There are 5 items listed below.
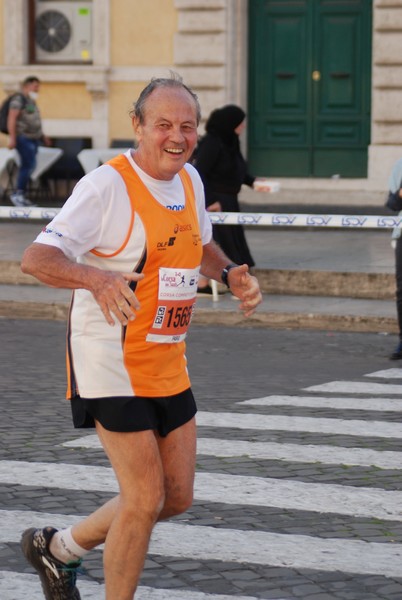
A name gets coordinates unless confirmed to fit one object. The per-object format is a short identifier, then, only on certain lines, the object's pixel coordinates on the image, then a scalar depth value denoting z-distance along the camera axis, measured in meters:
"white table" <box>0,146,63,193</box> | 21.92
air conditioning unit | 23.25
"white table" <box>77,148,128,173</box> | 21.84
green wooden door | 21.83
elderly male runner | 4.56
